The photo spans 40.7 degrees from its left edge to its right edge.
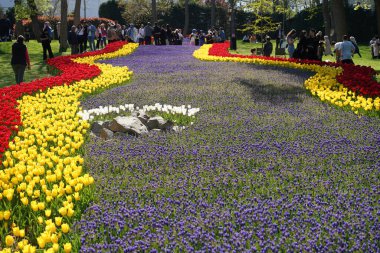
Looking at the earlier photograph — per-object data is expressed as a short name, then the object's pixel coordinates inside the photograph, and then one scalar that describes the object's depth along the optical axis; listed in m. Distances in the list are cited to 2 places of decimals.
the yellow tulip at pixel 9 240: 4.25
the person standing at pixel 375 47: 31.36
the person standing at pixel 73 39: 27.35
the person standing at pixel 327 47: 30.27
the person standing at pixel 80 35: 29.64
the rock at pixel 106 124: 8.98
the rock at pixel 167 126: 8.96
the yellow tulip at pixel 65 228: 4.53
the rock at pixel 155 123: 8.95
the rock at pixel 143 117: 9.16
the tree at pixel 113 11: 69.38
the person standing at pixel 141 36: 38.72
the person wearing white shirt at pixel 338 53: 20.81
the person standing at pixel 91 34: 32.07
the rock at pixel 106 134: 8.50
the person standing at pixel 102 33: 35.36
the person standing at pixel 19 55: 16.71
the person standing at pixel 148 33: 38.34
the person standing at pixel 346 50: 19.72
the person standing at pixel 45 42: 25.96
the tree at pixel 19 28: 35.24
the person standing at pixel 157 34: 38.91
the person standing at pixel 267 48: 27.36
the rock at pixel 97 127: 8.86
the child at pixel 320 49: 21.69
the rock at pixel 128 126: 8.59
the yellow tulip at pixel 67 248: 4.04
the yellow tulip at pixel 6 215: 4.85
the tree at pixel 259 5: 32.33
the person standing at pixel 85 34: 30.28
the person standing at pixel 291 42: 24.70
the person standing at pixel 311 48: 21.30
